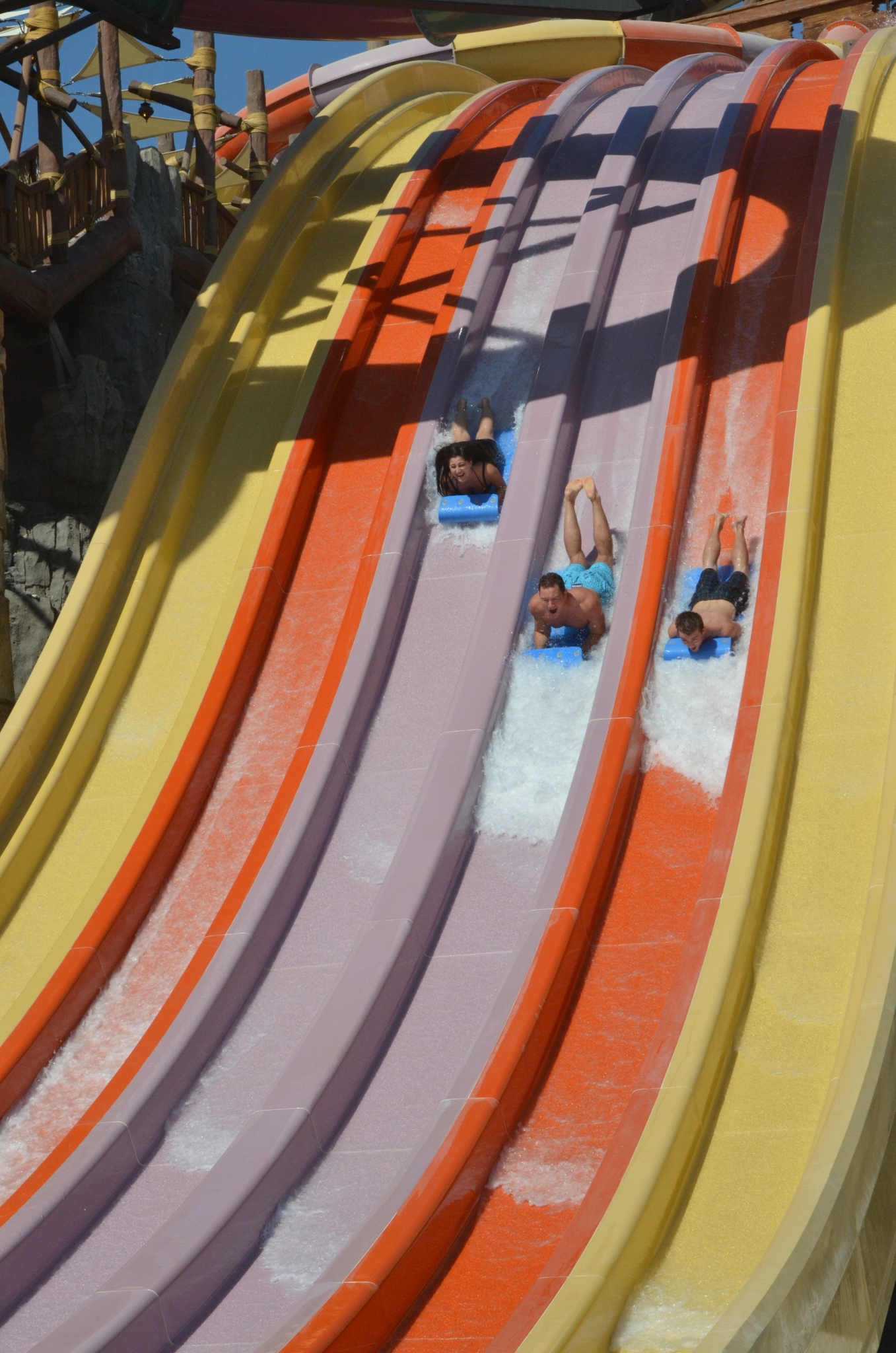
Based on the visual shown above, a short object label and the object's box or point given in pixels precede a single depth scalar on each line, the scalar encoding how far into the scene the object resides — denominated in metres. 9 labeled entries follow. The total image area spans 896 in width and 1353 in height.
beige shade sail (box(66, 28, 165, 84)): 36.37
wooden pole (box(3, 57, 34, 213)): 19.81
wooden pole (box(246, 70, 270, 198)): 26.28
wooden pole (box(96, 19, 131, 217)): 20.97
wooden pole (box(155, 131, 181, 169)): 41.47
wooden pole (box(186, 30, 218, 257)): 23.58
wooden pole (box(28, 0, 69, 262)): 19.62
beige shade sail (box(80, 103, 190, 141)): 40.59
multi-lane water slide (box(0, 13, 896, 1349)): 9.35
